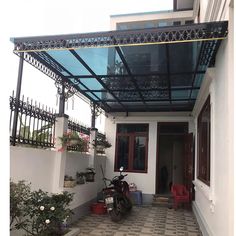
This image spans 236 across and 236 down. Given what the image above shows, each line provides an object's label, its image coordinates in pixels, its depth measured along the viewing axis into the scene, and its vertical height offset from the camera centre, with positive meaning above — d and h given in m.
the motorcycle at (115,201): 6.36 -1.14
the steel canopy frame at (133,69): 3.84 +1.61
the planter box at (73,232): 5.04 -1.48
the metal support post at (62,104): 5.95 +0.97
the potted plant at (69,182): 5.83 -0.66
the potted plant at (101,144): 8.42 +0.21
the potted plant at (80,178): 6.67 -0.65
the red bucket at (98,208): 7.28 -1.47
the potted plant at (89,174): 7.27 -0.61
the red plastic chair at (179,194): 8.36 -1.18
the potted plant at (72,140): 5.66 +0.21
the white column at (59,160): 5.51 -0.20
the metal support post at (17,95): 4.30 +0.82
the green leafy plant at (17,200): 3.58 -0.68
